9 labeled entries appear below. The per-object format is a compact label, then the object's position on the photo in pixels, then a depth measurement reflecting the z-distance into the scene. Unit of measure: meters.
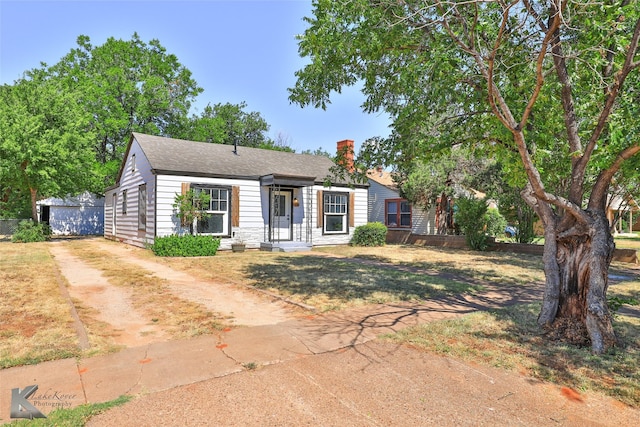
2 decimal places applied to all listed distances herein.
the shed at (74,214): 26.92
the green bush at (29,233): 17.97
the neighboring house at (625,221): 27.58
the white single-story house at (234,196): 13.68
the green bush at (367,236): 17.50
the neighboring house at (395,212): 20.75
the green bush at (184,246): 12.38
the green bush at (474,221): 15.68
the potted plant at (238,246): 14.34
